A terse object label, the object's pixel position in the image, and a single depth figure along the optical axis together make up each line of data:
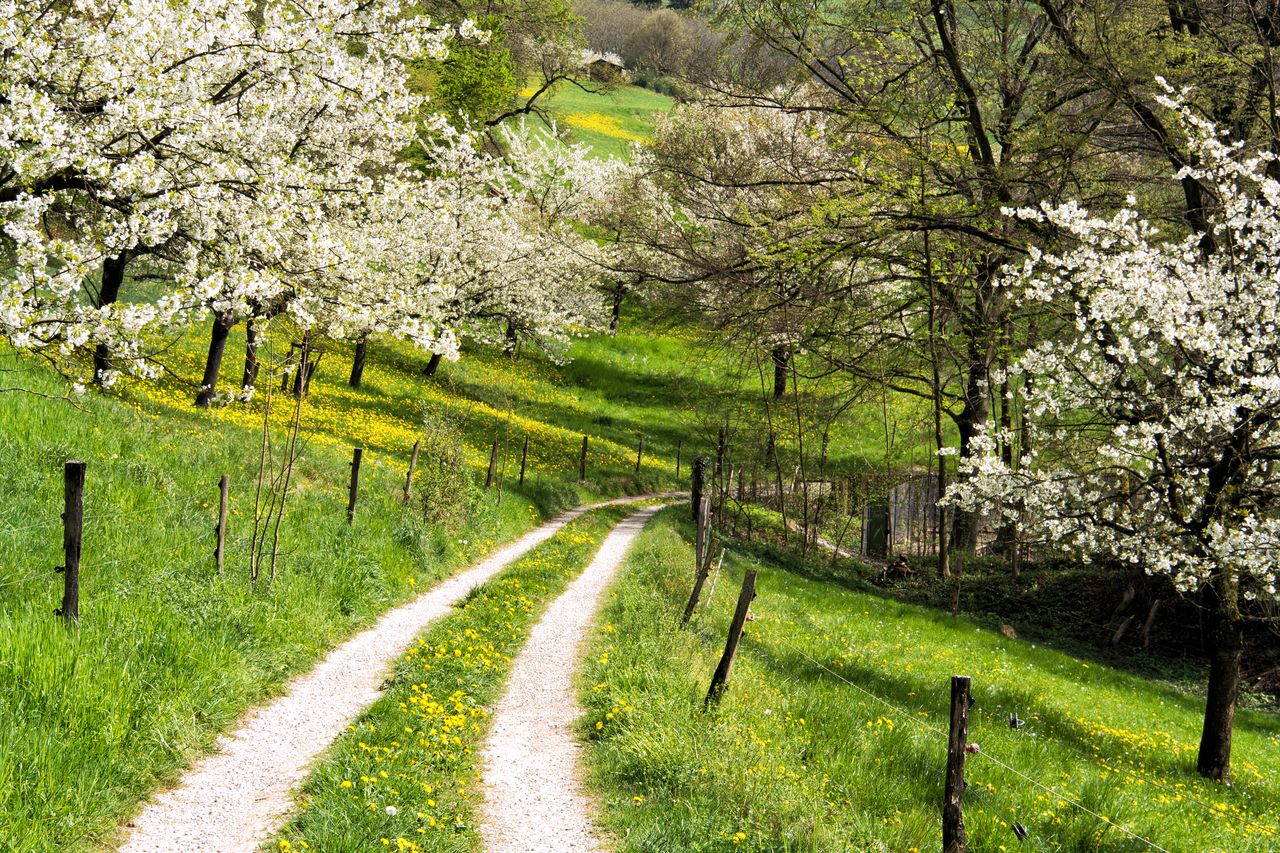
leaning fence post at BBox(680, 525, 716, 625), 12.99
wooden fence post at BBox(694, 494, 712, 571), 17.62
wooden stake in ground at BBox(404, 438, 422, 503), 17.33
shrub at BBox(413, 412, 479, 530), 17.25
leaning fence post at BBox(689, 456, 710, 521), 27.73
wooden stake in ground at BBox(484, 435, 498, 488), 21.61
